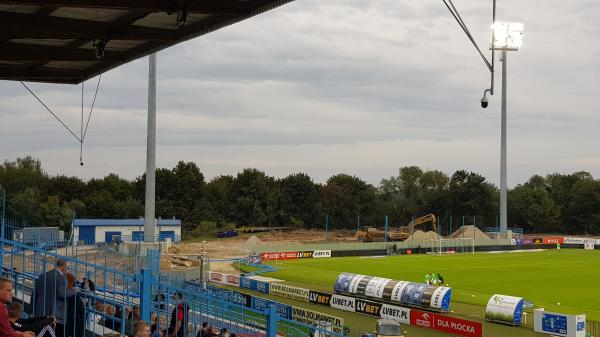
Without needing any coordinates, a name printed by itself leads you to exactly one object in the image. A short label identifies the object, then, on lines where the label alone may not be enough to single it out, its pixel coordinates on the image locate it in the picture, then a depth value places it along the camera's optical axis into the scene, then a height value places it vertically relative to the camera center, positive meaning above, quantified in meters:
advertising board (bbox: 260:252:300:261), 65.51 -5.53
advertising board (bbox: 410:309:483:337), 27.78 -5.30
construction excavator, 92.75 -4.69
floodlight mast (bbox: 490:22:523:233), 83.75 +19.50
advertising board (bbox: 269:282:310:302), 38.72 -5.40
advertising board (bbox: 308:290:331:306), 36.94 -5.41
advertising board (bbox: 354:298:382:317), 33.75 -5.38
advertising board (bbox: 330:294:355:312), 35.22 -5.37
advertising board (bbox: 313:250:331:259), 71.12 -5.60
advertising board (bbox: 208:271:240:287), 44.90 -5.39
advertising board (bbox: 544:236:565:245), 92.25 -4.94
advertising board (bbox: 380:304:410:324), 32.00 -5.35
